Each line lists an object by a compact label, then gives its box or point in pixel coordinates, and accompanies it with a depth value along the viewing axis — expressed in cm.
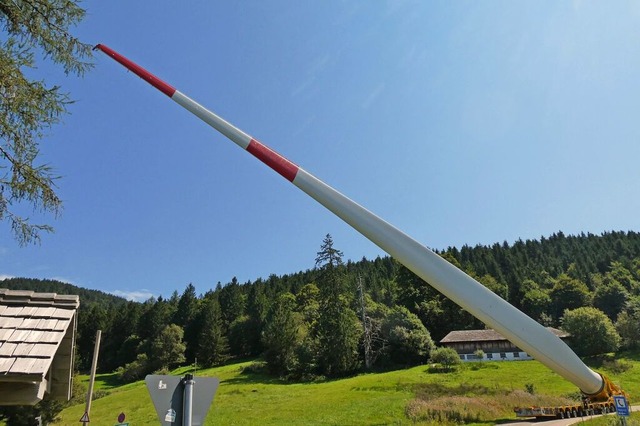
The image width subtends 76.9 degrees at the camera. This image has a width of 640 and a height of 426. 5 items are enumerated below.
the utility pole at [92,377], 1750
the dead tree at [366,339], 5066
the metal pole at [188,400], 368
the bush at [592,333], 5131
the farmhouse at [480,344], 5506
